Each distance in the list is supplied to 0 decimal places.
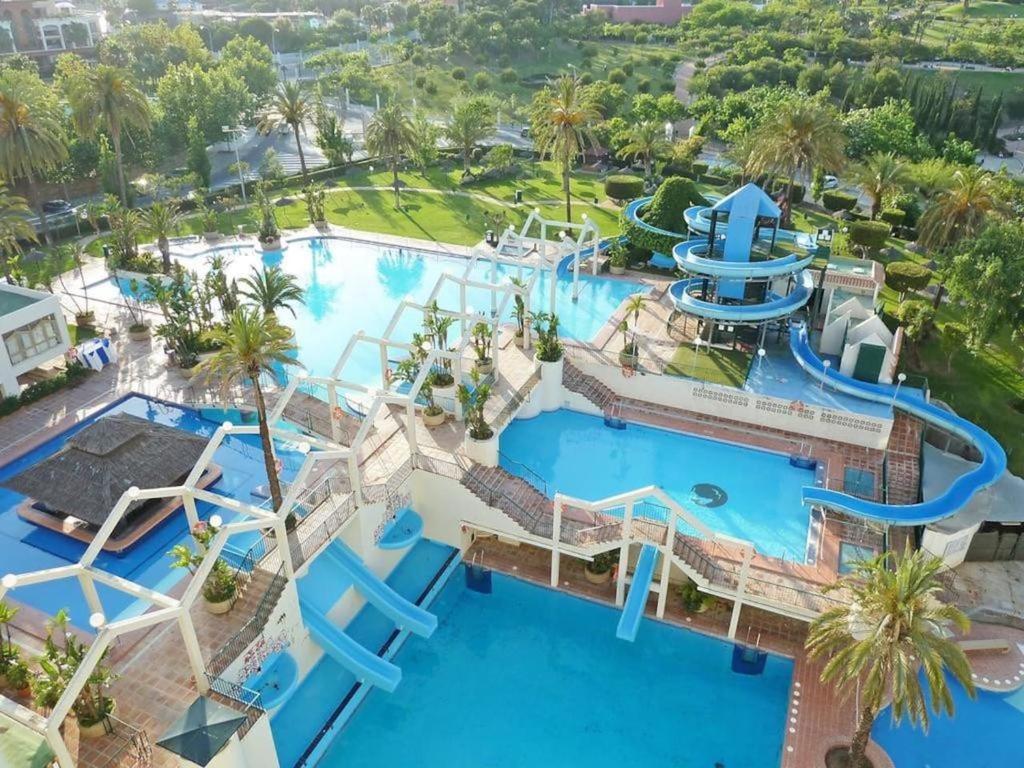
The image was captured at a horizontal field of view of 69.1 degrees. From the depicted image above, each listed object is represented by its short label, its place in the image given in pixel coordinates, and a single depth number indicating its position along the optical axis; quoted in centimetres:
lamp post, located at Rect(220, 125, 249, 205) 7321
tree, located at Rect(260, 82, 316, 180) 6003
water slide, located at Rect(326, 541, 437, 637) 2275
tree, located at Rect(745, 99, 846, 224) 4194
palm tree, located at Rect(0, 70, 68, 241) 4431
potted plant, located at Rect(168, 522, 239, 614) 2078
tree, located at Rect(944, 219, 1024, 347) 3169
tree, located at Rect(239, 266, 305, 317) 3481
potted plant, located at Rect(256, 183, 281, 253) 5156
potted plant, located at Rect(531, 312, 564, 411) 3322
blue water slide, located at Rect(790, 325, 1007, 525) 2522
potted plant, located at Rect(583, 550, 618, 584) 2580
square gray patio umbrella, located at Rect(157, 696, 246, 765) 1659
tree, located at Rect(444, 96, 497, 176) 6431
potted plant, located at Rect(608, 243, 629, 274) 4531
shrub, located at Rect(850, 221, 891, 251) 4503
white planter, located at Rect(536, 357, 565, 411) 3331
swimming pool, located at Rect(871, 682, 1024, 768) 2042
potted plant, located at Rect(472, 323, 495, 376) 3259
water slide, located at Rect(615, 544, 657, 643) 2234
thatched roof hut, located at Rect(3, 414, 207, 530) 2516
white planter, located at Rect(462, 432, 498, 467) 2756
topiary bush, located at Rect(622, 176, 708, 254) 4319
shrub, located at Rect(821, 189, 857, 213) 5509
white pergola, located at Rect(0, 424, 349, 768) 1591
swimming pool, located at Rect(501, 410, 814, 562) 2705
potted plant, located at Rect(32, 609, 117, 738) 1720
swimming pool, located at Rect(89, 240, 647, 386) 3919
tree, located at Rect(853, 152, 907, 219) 5103
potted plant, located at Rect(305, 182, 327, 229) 5538
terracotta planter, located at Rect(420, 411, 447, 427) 2980
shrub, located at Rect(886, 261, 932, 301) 4072
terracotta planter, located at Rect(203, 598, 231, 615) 2096
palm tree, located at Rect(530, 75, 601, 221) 4705
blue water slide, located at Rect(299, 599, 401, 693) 2120
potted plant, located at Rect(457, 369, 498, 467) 2748
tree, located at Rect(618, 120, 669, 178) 5772
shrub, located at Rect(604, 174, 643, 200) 5706
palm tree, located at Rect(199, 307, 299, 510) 2216
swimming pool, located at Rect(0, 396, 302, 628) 2350
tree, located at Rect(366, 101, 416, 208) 5566
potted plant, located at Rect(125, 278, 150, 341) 3938
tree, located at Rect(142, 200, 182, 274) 4478
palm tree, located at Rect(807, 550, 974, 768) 1720
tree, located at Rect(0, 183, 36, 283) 3962
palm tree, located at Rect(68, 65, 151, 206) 4772
